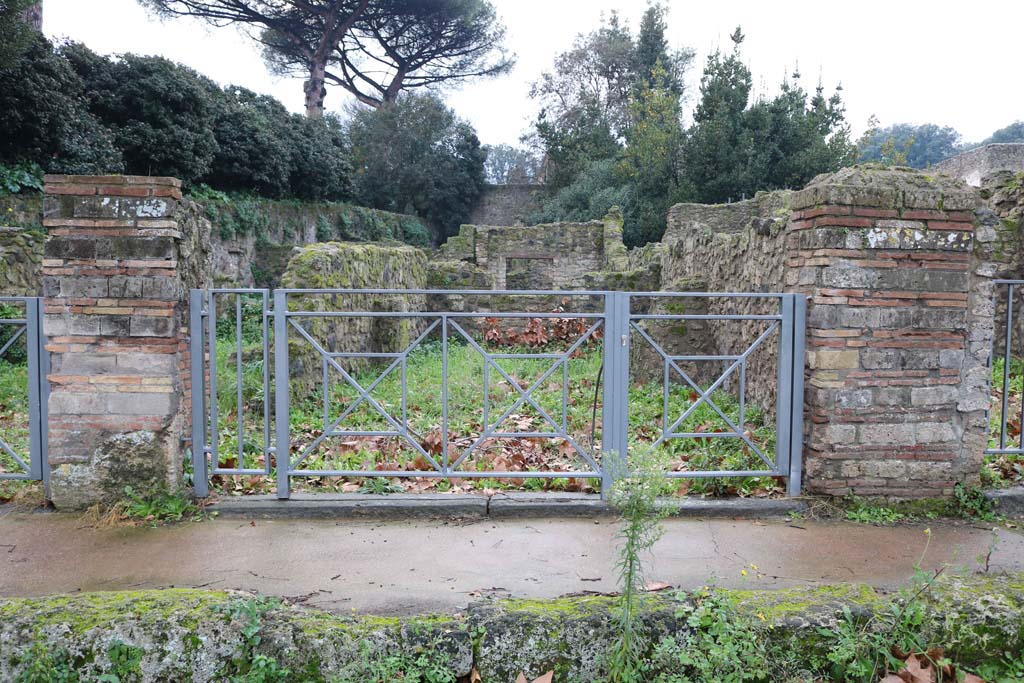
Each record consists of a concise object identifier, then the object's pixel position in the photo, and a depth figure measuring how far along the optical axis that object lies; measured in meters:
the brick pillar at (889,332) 4.35
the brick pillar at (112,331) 4.22
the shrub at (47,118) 13.31
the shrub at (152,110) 16.83
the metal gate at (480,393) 4.40
